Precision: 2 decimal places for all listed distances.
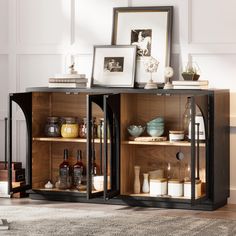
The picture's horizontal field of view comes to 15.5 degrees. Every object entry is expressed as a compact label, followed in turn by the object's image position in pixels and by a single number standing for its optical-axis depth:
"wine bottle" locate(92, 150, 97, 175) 6.64
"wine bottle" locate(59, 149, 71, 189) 6.74
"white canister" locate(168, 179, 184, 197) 6.32
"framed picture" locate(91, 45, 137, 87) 6.62
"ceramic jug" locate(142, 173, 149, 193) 6.52
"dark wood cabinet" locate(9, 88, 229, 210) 6.14
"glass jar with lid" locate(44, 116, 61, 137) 6.78
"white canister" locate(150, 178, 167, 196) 6.37
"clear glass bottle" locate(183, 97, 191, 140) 6.46
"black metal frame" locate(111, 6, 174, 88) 6.58
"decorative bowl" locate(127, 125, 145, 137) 6.47
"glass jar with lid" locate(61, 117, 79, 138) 6.71
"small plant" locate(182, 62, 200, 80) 6.32
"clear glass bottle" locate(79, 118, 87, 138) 6.71
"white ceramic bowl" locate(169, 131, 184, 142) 6.32
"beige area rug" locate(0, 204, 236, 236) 5.31
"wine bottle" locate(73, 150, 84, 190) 6.76
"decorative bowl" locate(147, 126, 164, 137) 6.44
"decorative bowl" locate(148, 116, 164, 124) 6.45
